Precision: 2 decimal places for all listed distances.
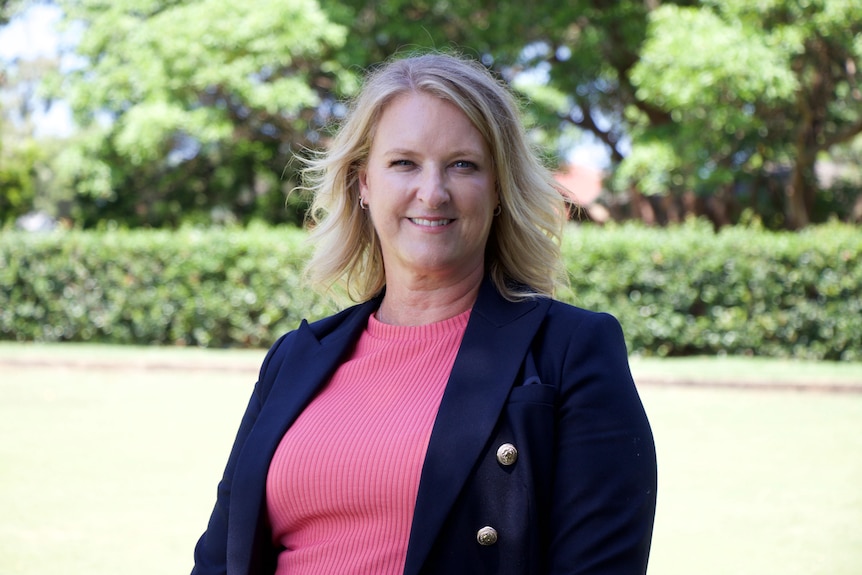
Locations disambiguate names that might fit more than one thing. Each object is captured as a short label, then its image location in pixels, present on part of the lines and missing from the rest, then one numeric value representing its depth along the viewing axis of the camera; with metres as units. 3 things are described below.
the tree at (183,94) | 18.56
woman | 2.13
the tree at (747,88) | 16.08
